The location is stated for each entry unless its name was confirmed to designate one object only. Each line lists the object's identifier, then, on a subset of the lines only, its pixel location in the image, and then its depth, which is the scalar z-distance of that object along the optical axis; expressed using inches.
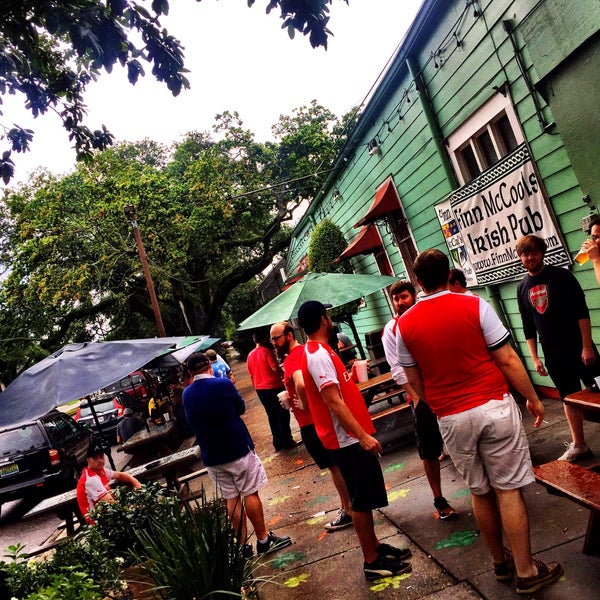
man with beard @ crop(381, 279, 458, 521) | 157.0
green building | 171.6
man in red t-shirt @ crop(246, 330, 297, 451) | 320.5
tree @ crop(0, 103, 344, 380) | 767.7
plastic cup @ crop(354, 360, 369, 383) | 242.7
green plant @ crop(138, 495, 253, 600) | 112.2
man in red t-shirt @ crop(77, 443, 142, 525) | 200.5
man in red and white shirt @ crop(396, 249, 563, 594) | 108.8
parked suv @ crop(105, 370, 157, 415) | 613.9
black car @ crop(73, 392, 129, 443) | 649.6
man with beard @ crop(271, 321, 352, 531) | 172.5
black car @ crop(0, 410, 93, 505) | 358.3
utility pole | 593.3
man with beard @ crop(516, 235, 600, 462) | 157.6
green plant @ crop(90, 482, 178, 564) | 166.2
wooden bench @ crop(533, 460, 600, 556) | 105.7
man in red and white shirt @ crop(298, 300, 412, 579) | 134.2
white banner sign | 211.8
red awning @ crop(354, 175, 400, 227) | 354.9
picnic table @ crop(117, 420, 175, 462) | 375.7
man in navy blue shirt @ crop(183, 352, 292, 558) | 170.6
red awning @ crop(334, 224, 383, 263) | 397.7
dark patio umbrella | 223.1
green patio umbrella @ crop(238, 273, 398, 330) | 295.6
